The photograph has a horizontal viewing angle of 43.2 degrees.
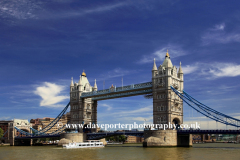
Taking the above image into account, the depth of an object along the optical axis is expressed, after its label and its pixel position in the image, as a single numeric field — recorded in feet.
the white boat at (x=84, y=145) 267.45
